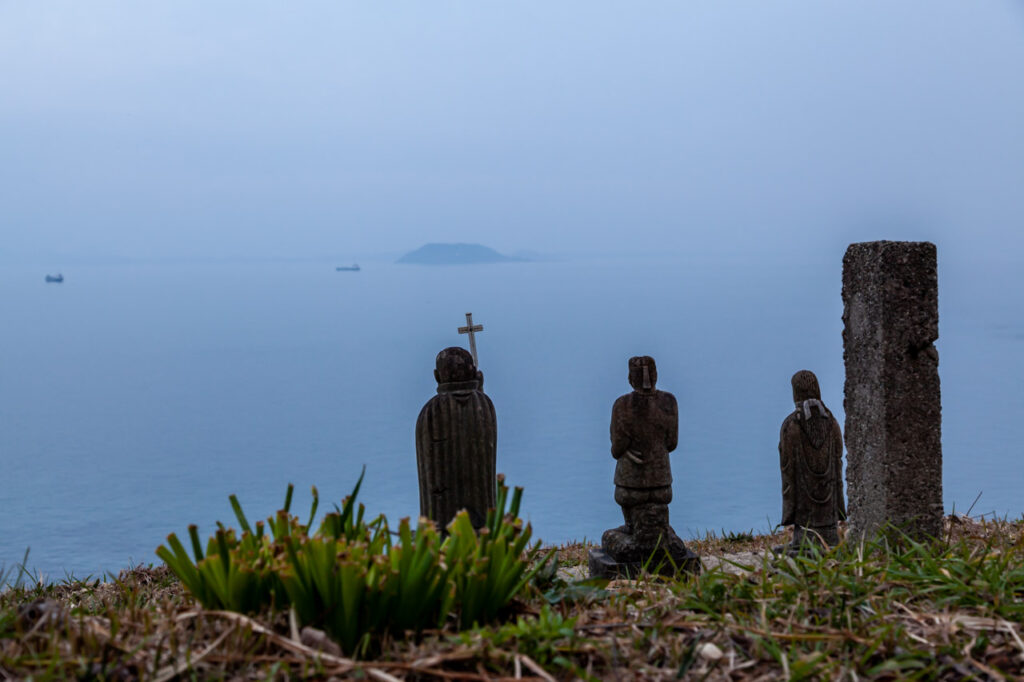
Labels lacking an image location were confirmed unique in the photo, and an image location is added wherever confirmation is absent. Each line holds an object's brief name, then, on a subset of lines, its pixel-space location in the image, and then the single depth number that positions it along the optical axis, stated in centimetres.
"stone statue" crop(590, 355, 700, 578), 835
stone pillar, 629
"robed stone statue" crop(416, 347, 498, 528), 776
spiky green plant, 305
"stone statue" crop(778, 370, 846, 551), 859
